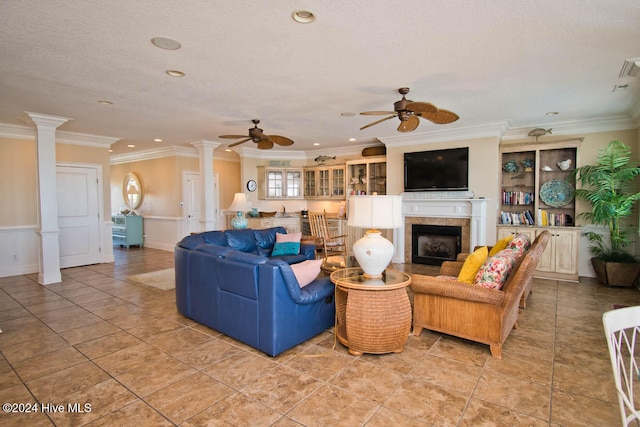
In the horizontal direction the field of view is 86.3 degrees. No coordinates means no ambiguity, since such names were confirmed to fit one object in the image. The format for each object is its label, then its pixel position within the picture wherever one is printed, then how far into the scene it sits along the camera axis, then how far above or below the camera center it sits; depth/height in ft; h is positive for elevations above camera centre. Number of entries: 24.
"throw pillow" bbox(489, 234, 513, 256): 12.39 -1.68
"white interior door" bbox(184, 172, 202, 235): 28.25 +0.16
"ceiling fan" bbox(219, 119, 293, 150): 16.79 +3.19
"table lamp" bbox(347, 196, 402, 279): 9.46 -0.63
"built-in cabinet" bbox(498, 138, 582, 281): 17.87 +0.02
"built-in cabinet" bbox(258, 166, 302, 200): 28.32 +1.60
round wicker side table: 9.12 -3.09
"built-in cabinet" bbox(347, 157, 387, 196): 24.75 +1.88
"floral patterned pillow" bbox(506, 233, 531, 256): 11.19 -1.51
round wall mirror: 31.09 +1.19
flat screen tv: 20.02 +1.84
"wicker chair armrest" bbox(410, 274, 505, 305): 9.27 -2.57
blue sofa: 9.29 -2.86
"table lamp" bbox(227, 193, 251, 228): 19.70 -0.33
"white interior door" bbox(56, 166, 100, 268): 21.62 -0.75
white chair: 4.28 -1.79
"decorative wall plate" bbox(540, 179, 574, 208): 18.76 +0.35
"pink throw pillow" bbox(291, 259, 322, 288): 9.87 -2.05
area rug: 17.02 -4.06
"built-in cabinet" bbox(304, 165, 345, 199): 26.89 +1.58
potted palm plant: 16.17 -0.31
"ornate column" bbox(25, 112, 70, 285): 17.29 +0.12
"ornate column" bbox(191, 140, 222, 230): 23.54 +1.45
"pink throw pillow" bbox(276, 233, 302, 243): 18.10 -1.91
